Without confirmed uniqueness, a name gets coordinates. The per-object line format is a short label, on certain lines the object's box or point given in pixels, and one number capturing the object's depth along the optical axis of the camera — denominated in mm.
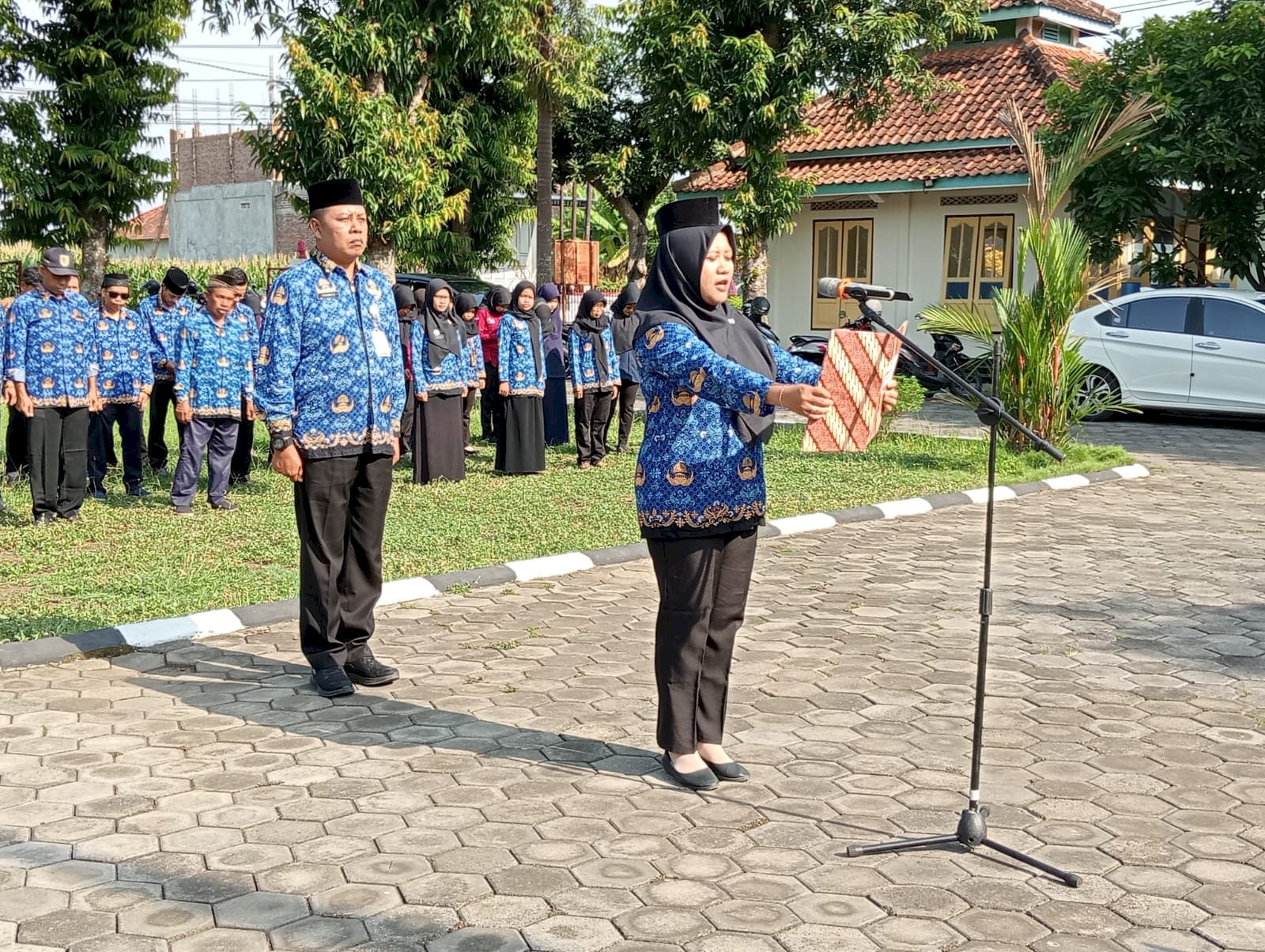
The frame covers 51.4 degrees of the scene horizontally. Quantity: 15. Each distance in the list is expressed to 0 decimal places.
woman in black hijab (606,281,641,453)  14344
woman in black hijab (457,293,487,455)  13148
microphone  3896
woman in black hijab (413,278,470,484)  12188
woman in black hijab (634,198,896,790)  4582
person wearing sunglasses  11047
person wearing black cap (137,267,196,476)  12078
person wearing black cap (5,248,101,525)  9641
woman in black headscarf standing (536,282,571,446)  14961
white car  16578
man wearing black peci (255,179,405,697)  5668
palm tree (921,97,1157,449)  12969
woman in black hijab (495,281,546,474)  12758
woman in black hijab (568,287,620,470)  13445
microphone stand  3814
